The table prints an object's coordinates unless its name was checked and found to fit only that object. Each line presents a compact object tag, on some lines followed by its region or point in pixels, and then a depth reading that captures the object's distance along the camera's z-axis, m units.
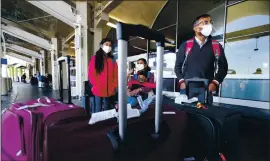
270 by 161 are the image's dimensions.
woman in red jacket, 1.28
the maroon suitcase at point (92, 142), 0.41
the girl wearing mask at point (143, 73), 1.92
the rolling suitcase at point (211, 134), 0.61
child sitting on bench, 1.71
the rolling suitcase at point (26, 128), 0.43
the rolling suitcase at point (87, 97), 1.46
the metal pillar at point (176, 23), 3.70
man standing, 1.02
